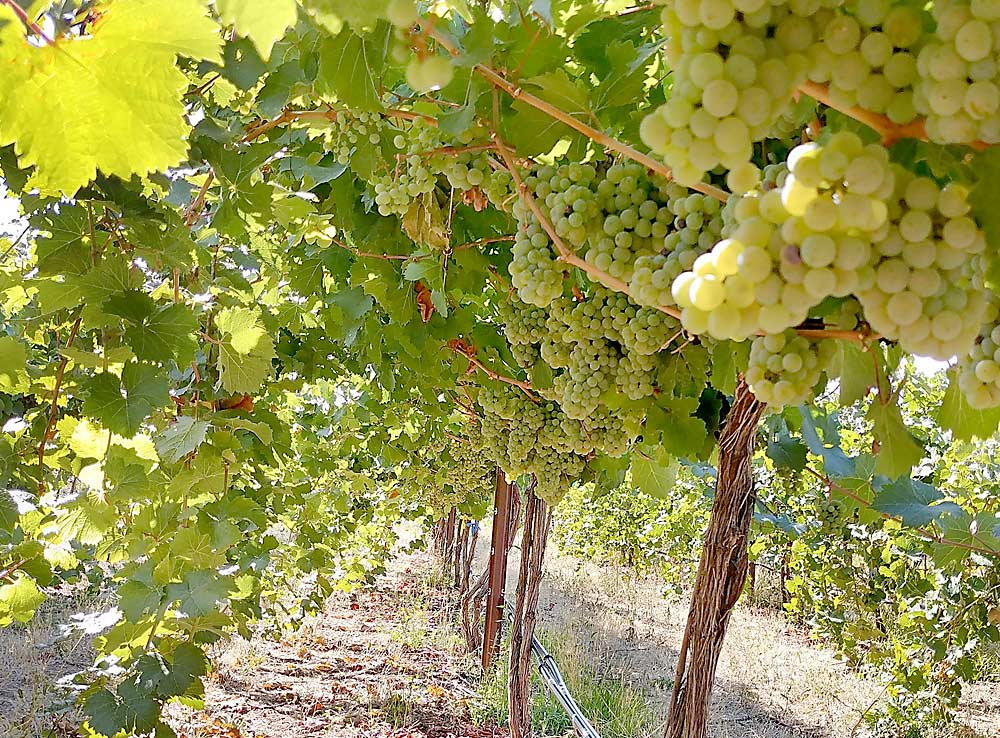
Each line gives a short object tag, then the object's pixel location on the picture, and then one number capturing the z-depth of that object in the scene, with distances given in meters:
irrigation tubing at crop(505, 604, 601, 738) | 4.65
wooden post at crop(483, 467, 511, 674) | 5.74
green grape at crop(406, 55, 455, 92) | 0.57
